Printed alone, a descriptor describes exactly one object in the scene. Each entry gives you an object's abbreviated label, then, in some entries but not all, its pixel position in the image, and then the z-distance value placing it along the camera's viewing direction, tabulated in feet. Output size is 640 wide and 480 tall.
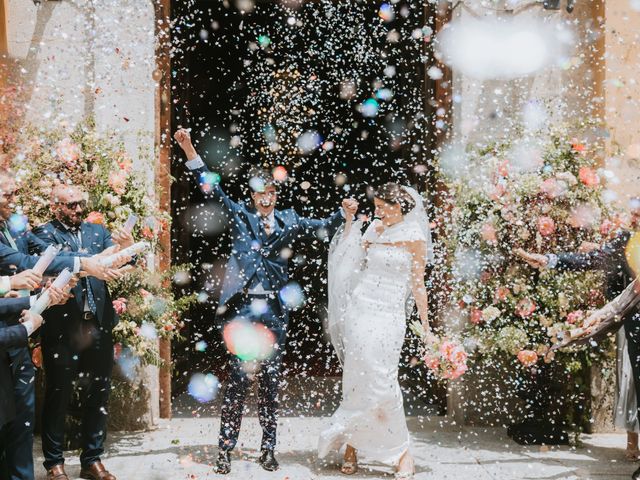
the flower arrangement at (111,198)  17.60
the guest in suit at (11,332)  11.41
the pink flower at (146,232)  18.51
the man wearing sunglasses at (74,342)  15.25
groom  16.67
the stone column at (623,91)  20.17
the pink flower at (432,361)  17.47
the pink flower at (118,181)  17.83
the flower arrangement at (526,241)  18.25
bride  16.21
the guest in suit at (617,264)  15.90
